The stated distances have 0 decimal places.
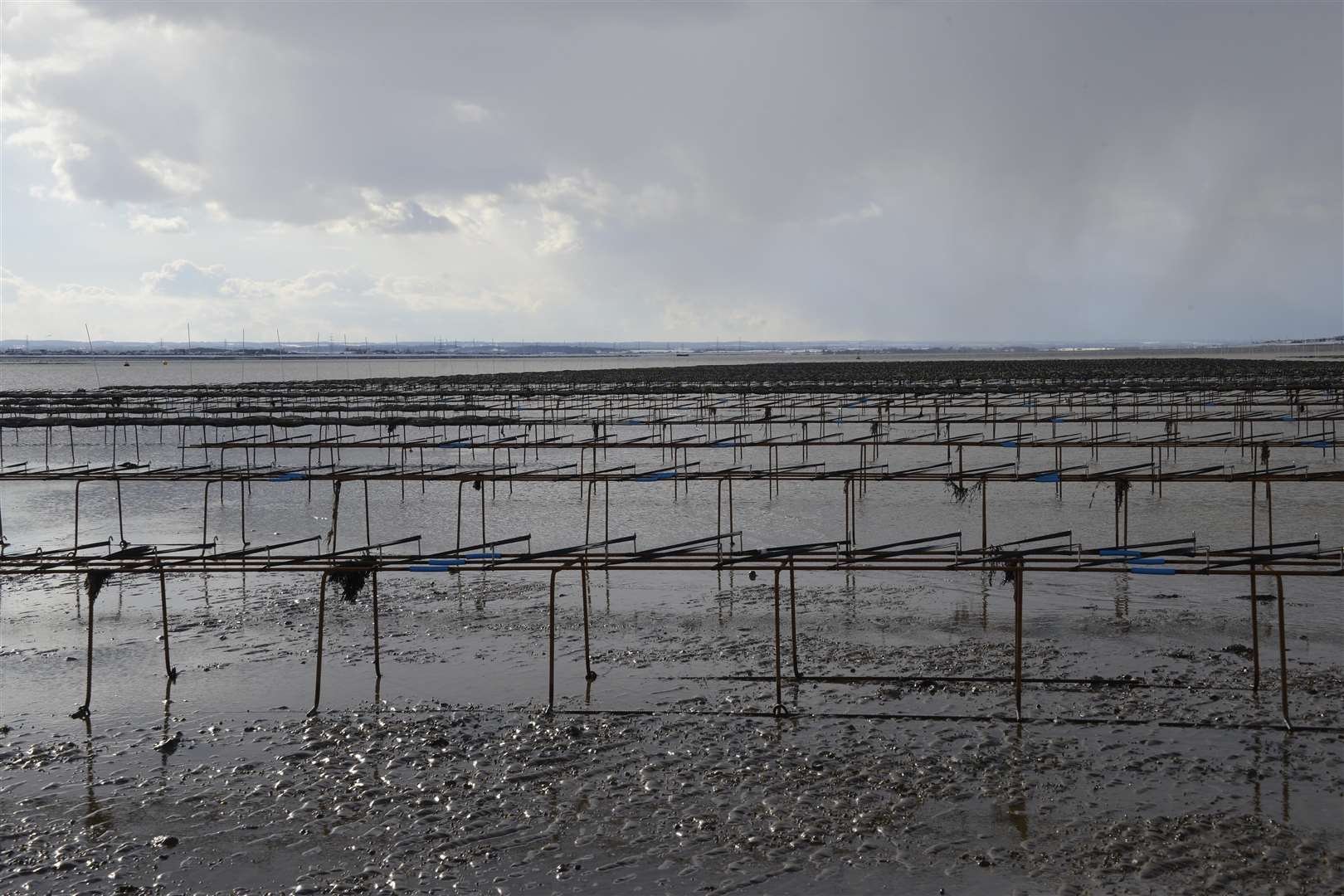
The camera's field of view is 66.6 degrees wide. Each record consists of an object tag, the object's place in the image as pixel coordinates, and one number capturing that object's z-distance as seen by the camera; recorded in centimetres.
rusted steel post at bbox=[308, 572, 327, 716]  1041
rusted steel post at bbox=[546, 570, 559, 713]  1027
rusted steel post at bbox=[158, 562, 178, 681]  1109
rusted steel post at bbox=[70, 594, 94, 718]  1066
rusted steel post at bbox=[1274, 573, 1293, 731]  923
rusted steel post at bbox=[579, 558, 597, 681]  1078
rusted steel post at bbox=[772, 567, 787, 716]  1011
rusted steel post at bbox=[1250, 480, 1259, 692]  1028
